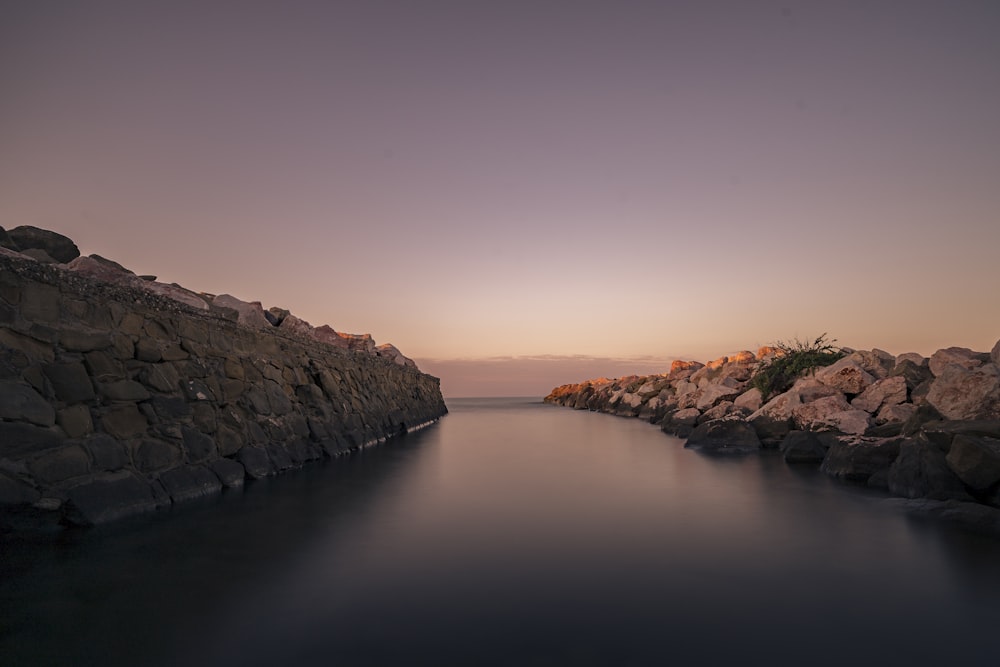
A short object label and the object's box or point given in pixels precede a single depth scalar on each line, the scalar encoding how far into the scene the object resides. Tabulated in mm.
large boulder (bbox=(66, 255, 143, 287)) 7152
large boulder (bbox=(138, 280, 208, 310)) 7992
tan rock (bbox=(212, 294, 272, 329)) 10489
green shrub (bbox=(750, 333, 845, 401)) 19266
